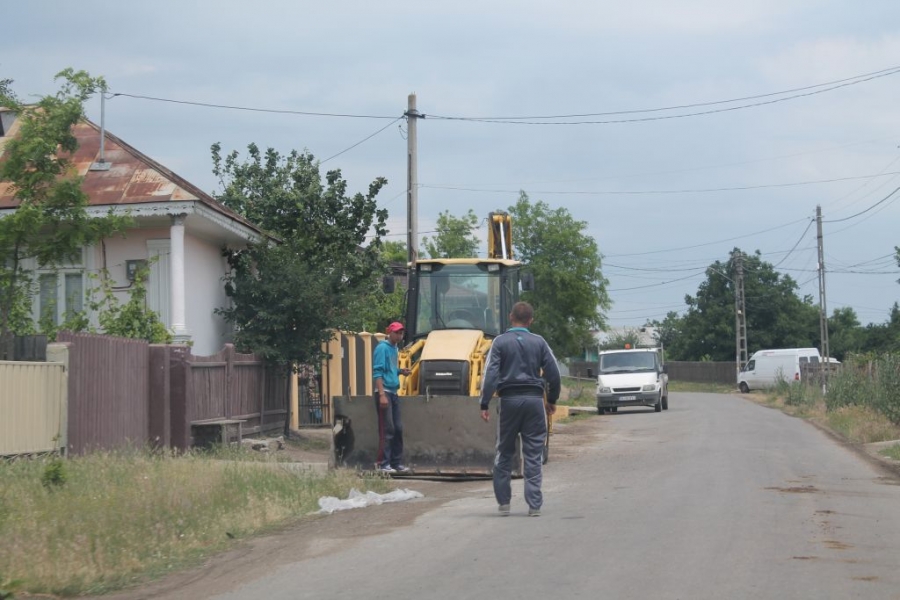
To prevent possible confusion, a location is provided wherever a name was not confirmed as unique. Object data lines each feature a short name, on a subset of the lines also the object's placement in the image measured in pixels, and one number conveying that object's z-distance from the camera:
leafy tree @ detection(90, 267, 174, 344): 18.28
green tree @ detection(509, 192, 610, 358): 61.19
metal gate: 25.19
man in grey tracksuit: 10.33
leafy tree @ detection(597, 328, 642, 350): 104.14
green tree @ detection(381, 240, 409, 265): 59.48
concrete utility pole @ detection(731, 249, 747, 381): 64.88
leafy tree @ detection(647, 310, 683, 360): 113.62
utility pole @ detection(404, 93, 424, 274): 24.75
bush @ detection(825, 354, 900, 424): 21.16
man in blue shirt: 13.88
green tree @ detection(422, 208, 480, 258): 59.84
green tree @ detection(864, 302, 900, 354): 66.13
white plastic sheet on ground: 11.04
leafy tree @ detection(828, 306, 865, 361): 84.31
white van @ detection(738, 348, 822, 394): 56.25
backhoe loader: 13.96
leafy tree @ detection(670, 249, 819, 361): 87.62
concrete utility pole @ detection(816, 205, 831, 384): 45.19
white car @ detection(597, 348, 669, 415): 34.94
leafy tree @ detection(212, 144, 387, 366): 20.80
